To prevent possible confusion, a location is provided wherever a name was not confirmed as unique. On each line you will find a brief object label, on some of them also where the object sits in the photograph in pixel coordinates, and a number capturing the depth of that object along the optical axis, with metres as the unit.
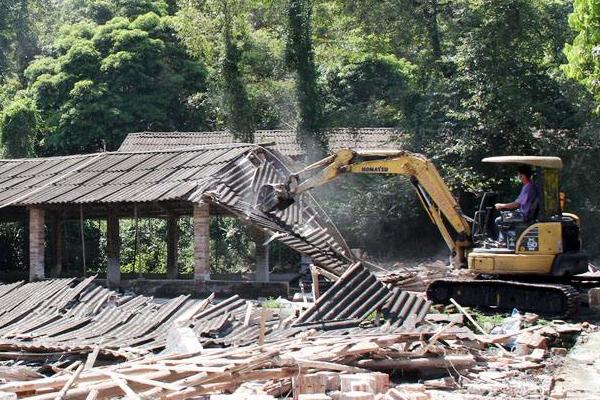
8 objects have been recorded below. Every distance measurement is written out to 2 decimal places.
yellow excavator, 16.66
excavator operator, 16.80
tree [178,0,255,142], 33.28
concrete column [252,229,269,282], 24.11
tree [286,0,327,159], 31.75
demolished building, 20.80
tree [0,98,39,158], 36.00
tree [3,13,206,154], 38.53
